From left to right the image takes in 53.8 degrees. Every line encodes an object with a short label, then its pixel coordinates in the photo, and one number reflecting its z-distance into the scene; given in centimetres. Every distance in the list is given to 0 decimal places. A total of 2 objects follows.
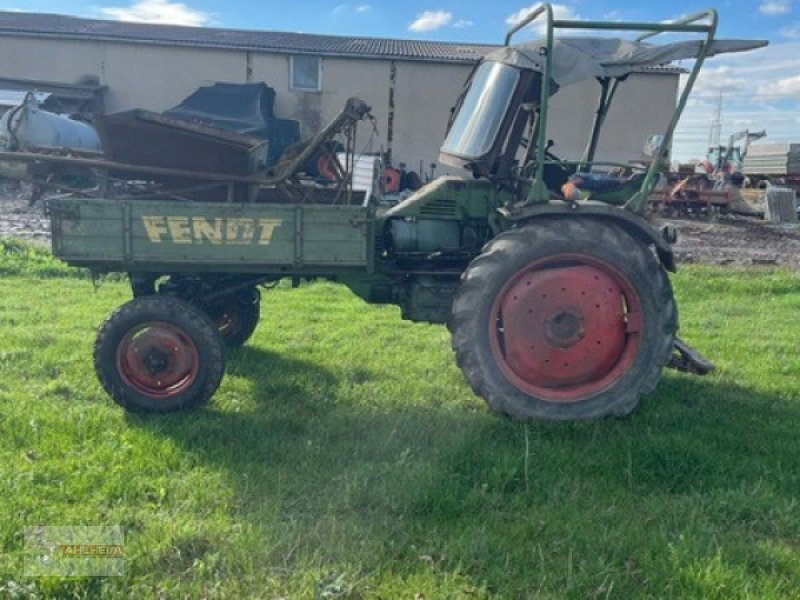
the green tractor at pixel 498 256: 482
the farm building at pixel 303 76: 2450
